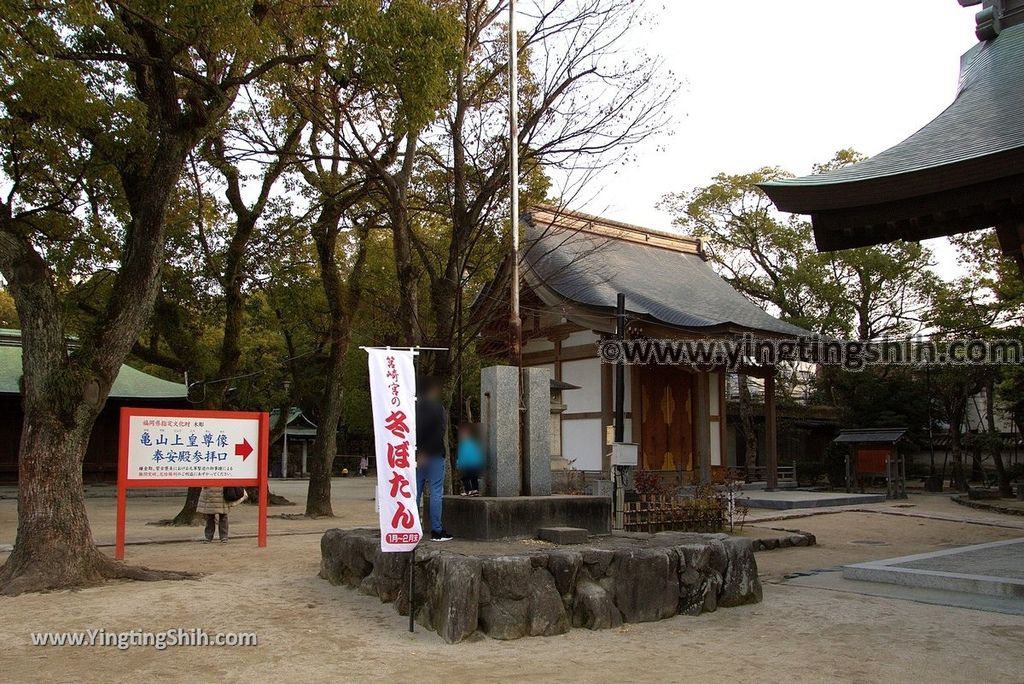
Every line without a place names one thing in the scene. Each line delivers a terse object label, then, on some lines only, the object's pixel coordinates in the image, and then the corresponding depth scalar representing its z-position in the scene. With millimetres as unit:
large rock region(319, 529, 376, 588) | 8055
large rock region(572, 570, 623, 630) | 6543
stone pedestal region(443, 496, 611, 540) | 7641
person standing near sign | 12086
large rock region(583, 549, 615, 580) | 6699
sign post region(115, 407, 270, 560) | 10430
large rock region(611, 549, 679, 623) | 6762
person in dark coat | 7602
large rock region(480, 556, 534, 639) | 6195
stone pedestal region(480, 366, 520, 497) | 8070
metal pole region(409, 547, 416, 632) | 6379
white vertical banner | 6305
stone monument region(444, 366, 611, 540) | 7723
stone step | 7434
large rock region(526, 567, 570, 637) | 6309
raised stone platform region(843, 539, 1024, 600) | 7719
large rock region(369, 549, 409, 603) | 7184
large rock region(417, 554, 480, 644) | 6070
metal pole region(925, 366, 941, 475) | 25688
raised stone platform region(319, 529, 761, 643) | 6215
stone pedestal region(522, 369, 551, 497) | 8375
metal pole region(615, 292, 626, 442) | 12242
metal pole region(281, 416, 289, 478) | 40094
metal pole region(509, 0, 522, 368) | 10797
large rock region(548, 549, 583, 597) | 6504
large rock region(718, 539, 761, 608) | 7449
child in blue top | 8617
